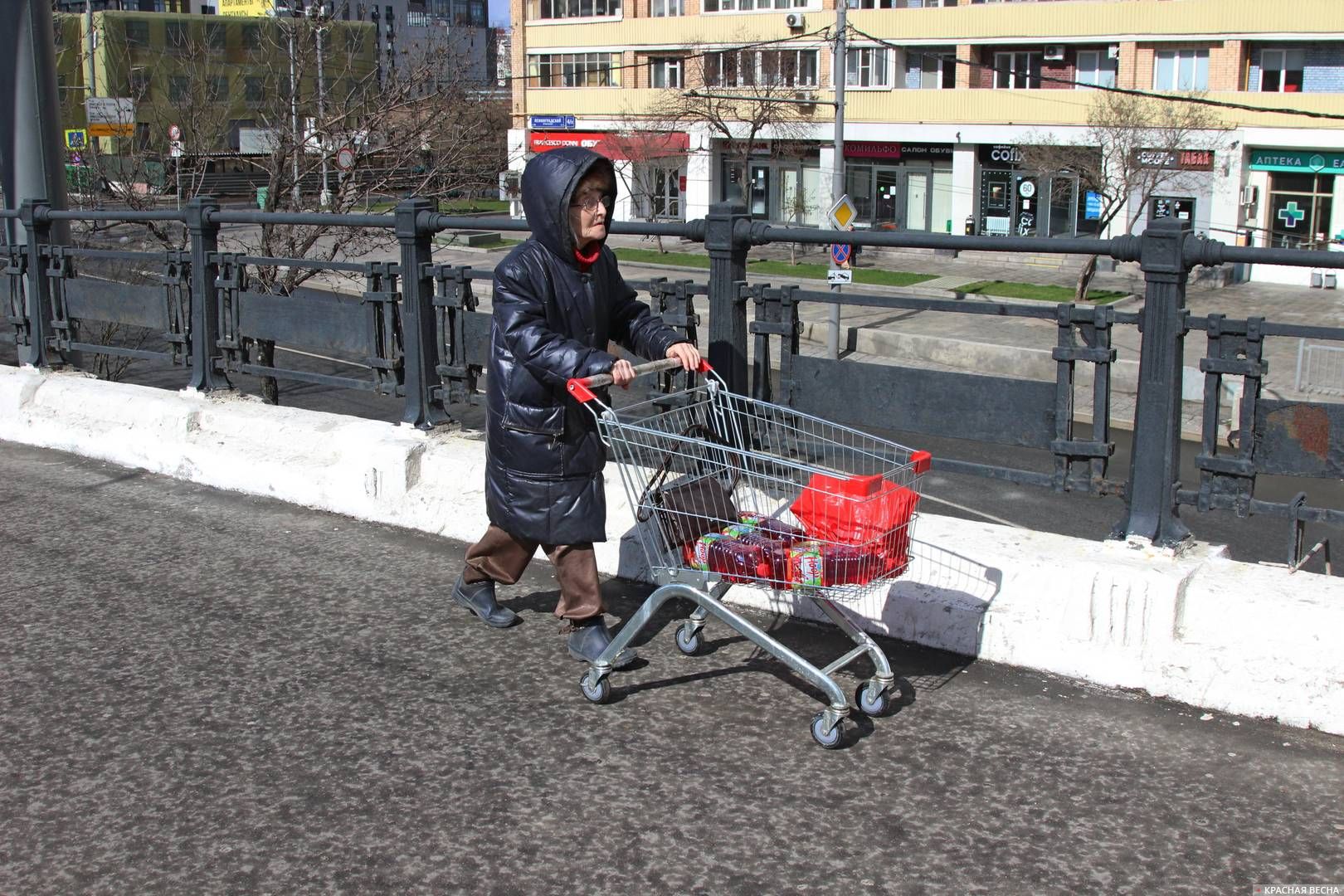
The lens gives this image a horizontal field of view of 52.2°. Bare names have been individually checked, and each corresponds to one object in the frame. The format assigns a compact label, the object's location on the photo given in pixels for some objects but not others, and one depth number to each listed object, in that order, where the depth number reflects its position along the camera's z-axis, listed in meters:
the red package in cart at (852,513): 4.30
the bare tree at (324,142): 19.12
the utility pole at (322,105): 19.14
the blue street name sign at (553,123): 63.00
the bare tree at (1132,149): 41.75
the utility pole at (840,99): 34.75
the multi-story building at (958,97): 44.28
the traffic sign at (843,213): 32.62
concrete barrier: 4.53
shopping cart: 4.34
